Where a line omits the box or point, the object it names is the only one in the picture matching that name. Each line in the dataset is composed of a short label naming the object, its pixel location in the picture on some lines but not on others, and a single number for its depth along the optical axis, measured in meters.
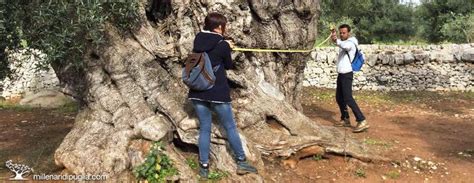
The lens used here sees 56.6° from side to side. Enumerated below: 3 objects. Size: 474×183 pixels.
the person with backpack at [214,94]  5.38
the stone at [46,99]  14.17
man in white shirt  8.00
